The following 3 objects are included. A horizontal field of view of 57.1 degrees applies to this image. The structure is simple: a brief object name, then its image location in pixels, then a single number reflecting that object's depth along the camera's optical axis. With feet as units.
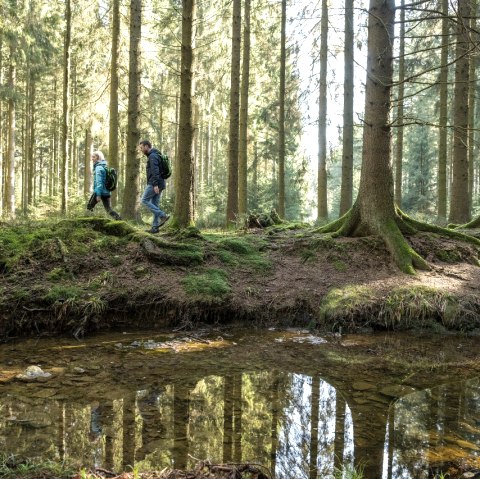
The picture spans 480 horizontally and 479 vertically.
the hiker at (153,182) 31.55
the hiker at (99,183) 34.26
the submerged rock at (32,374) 16.11
